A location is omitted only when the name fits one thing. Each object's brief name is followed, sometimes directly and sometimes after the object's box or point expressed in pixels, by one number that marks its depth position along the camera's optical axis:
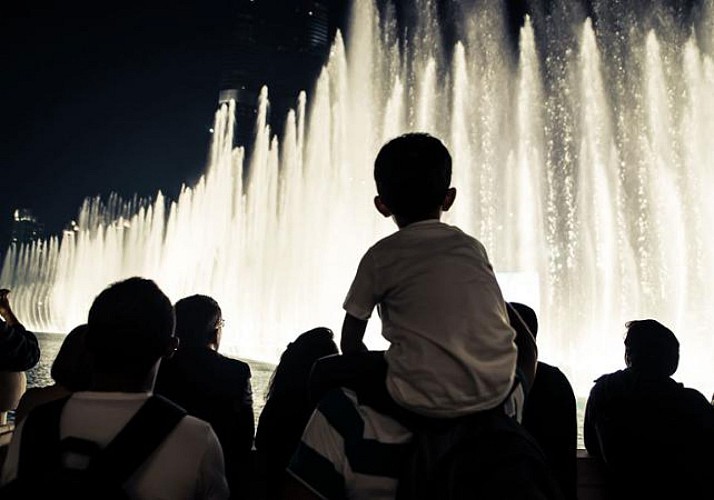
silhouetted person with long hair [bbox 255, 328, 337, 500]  3.49
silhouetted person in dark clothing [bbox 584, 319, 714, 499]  3.18
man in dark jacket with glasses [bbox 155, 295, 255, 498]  3.44
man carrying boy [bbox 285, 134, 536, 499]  1.67
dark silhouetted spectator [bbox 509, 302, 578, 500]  2.94
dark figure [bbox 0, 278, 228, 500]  1.72
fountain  17.72
